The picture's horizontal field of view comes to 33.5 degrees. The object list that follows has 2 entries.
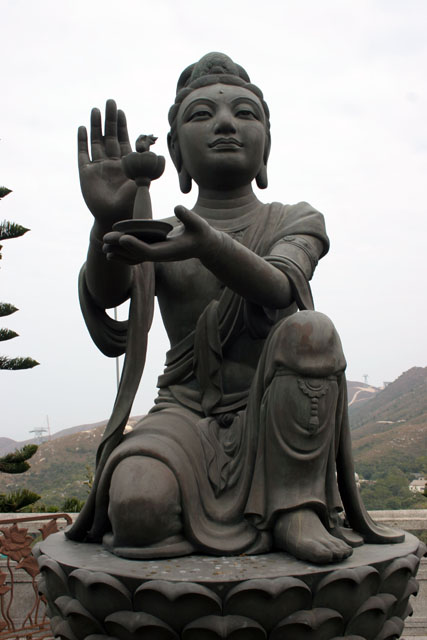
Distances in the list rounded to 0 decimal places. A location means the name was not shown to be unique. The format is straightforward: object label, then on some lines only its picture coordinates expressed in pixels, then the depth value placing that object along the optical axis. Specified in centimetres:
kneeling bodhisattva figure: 304
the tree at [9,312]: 1013
